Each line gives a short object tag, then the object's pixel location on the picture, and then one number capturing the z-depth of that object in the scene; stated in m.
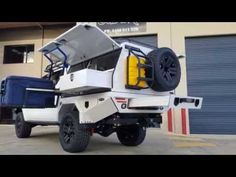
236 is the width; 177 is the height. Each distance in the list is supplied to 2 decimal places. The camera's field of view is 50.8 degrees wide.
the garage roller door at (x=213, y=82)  10.37
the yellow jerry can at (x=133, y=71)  4.09
